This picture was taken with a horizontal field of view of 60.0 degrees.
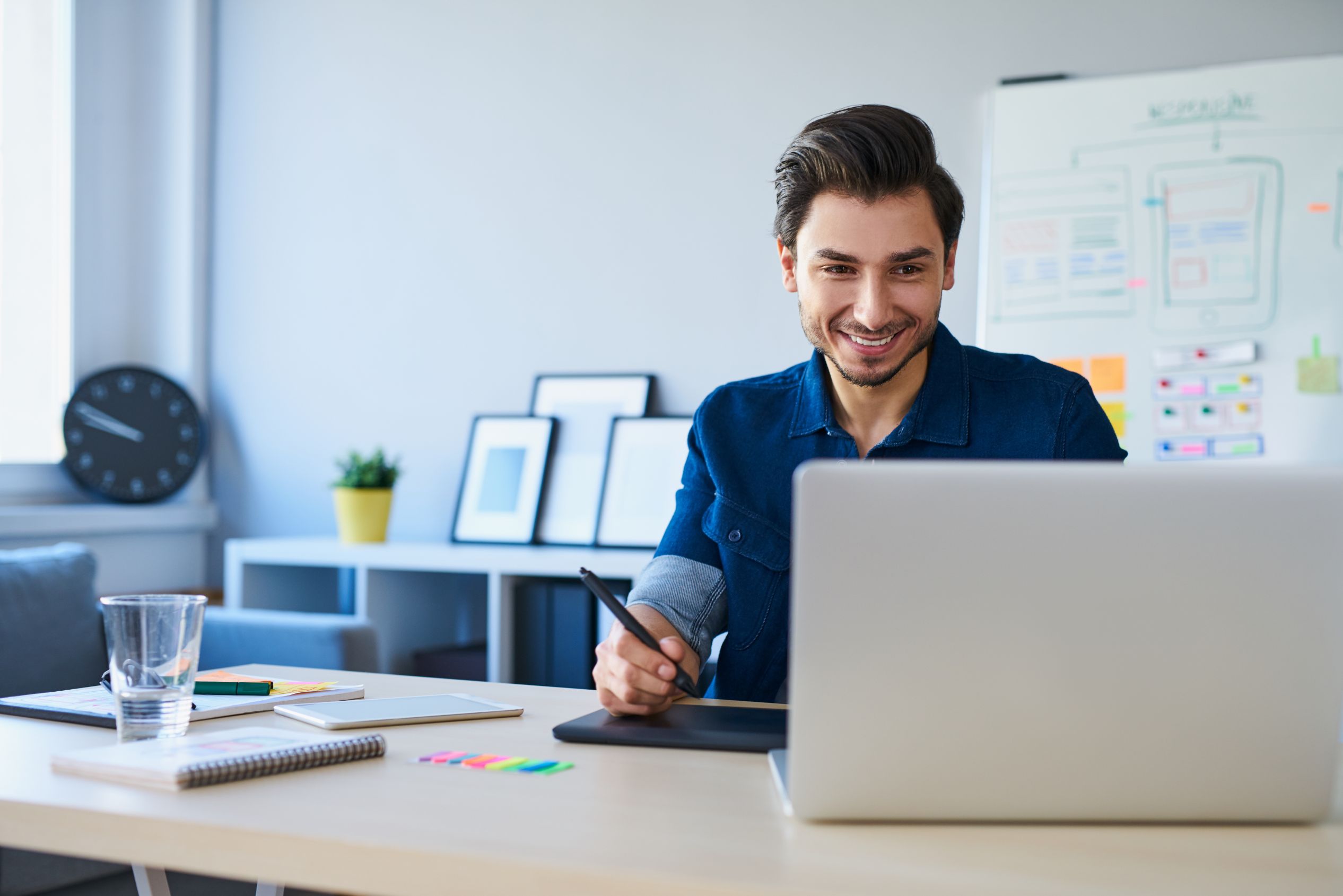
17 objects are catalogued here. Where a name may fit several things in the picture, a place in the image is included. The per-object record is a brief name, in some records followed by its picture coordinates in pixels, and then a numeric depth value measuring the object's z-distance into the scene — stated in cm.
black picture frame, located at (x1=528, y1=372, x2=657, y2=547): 285
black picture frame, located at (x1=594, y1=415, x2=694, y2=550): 274
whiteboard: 235
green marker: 117
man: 138
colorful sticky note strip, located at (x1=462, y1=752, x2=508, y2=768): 90
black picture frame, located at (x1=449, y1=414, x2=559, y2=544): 291
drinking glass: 91
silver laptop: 70
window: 304
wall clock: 309
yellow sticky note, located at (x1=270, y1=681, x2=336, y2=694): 121
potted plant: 286
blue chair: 193
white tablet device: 104
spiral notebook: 82
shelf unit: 256
